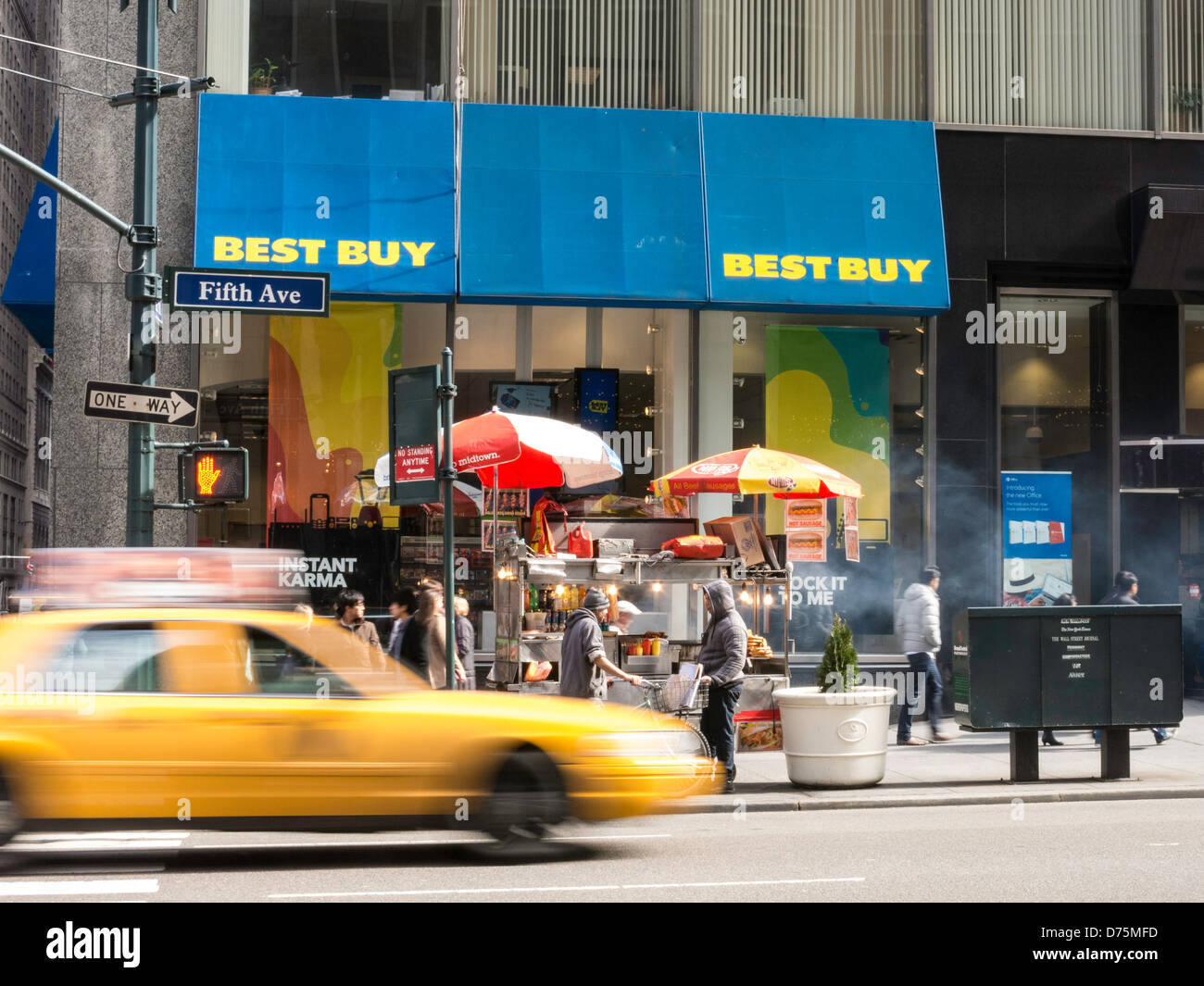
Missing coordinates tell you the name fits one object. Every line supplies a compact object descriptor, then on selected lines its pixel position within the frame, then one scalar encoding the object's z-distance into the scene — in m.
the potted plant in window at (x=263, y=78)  16.38
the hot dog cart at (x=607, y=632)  13.06
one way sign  11.46
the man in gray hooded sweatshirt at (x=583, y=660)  11.55
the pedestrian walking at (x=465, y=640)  13.10
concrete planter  11.72
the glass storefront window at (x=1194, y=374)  18.14
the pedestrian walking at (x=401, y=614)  12.96
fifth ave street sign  12.13
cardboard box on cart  13.84
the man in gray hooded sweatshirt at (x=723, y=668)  11.78
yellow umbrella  13.45
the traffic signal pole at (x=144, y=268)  11.85
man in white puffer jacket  14.59
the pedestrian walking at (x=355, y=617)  13.72
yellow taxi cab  8.00
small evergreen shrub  11.89
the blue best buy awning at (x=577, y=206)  15.60
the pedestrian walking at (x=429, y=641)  12.37
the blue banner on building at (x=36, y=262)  16.83
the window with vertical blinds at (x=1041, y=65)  17.73
